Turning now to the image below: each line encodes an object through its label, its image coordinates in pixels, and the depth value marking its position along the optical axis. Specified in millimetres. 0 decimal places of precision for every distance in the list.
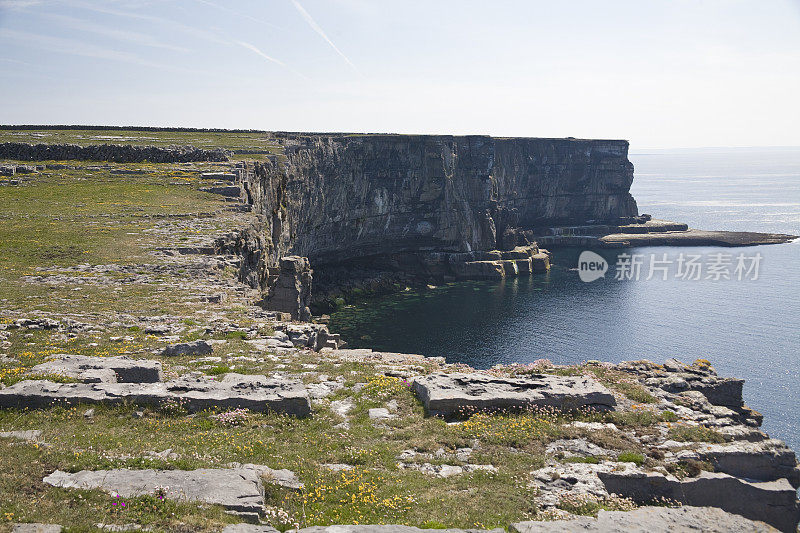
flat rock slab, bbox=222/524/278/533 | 10797
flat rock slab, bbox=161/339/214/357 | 21688
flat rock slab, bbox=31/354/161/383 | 17797
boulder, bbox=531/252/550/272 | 136900
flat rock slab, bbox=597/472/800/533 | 15500
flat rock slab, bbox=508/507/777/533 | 12758
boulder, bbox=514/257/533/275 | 135875
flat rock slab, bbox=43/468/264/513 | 11766
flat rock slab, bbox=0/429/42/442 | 13922
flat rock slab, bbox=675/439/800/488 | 17109
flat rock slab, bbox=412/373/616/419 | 19344
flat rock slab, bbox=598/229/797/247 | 160125
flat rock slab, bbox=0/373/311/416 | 16031
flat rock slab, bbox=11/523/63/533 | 9859
